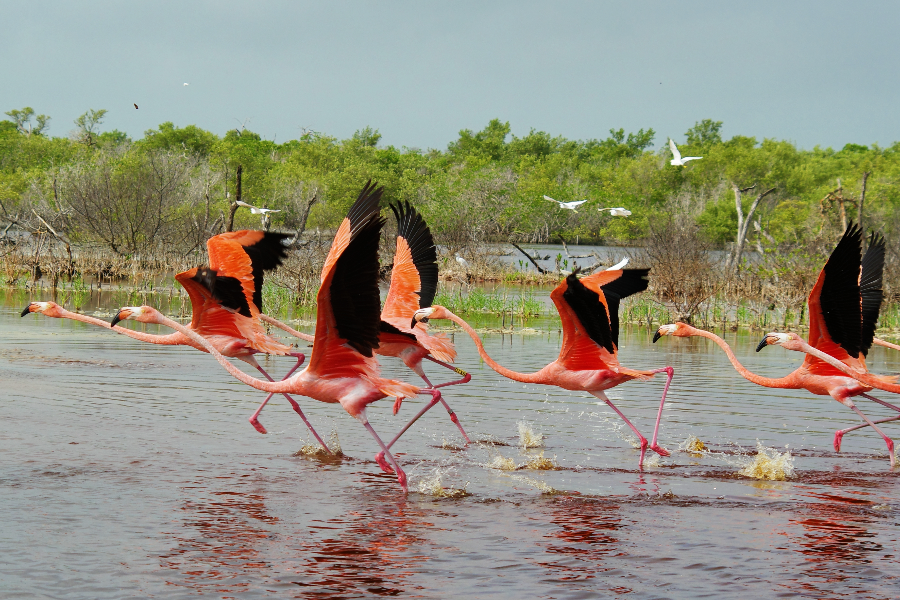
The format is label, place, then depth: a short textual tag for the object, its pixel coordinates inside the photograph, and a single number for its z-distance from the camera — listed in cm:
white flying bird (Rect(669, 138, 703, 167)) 3992
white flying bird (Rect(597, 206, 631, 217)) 4025
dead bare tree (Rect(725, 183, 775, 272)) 5834
